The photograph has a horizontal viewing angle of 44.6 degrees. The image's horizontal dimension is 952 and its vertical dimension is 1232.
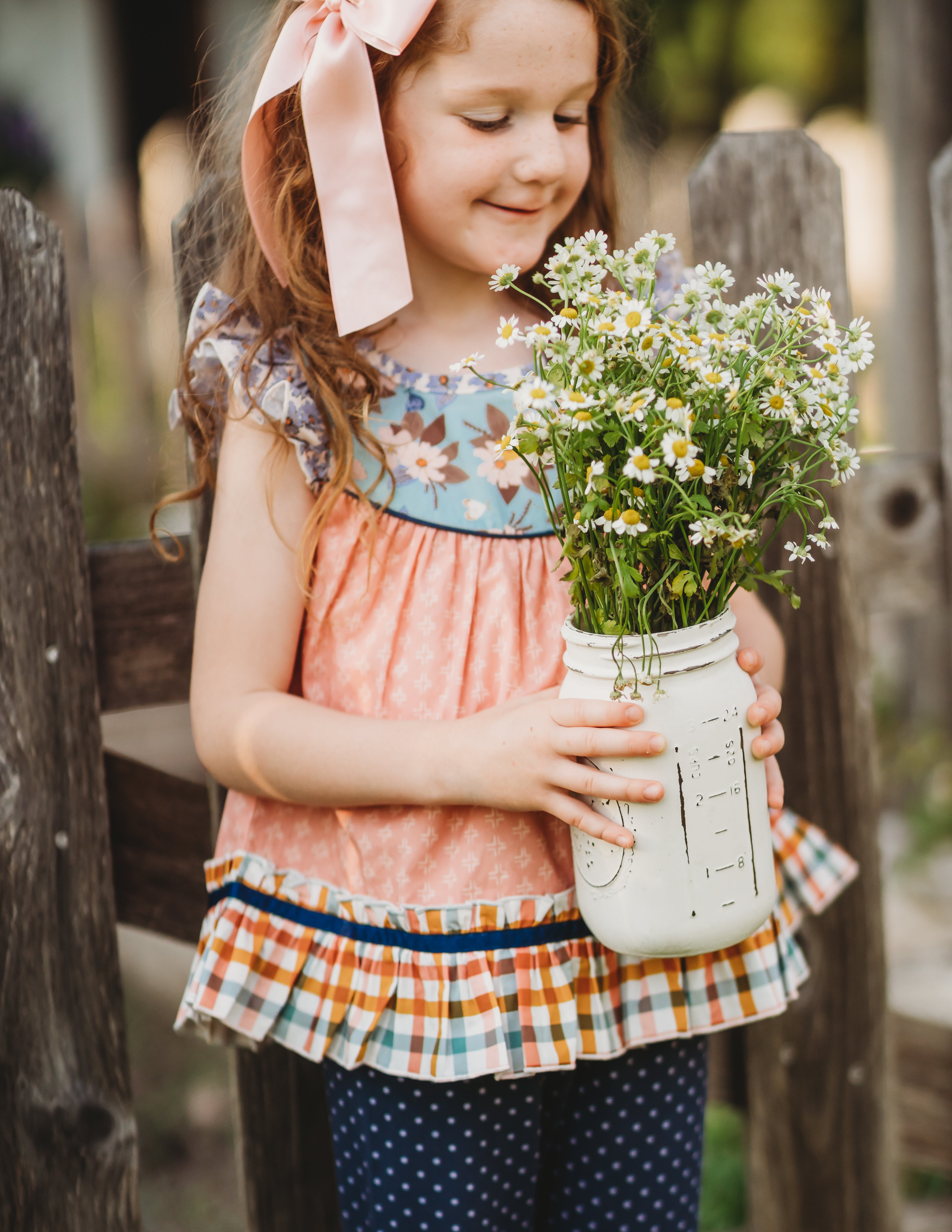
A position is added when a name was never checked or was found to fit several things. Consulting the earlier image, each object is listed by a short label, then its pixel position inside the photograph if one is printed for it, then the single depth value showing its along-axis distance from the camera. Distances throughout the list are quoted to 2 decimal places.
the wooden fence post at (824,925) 1.67
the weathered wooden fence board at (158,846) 1.54
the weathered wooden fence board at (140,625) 1.50
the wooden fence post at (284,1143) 1.60
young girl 1.23
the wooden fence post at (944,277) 1.73
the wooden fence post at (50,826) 1.40
